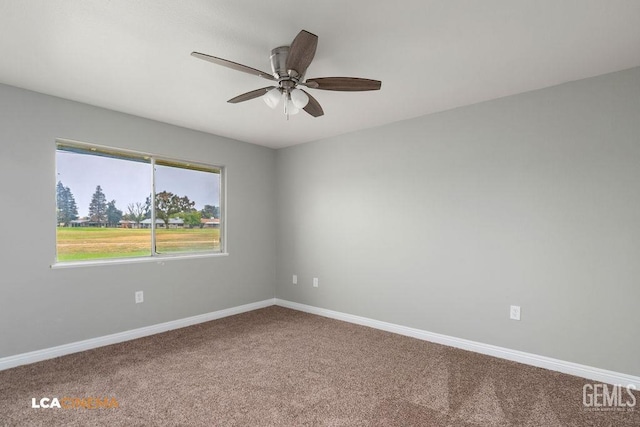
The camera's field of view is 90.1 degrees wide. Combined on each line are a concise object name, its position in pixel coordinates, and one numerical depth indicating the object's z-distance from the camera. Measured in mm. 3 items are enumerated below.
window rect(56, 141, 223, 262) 3049
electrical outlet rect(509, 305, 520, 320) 2779
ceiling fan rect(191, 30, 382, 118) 1846
